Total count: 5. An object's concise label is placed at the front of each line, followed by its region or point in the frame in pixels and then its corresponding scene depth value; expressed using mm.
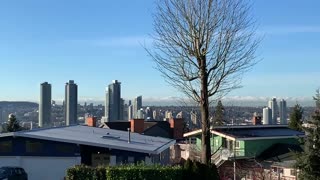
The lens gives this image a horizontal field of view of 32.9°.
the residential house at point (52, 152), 37469
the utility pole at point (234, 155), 41188
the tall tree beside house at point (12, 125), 78250
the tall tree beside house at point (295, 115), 70188
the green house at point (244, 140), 55656
